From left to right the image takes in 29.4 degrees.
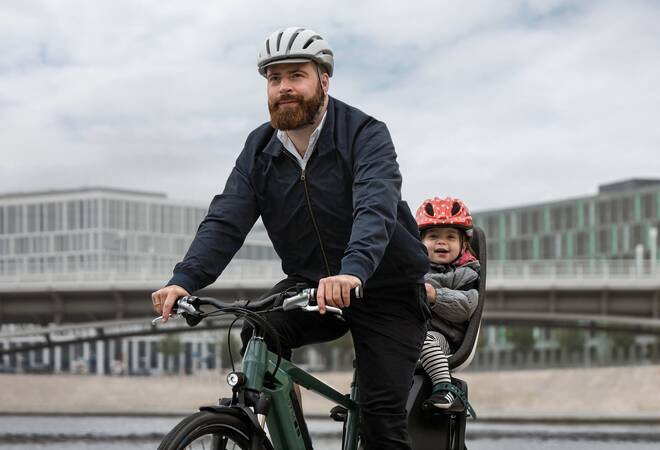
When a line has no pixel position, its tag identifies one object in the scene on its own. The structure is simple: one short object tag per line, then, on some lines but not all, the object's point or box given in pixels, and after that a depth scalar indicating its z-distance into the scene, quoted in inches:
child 217.7
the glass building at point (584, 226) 3543.3
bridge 1769.2
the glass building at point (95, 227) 4874.5
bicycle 157.2
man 176.6
